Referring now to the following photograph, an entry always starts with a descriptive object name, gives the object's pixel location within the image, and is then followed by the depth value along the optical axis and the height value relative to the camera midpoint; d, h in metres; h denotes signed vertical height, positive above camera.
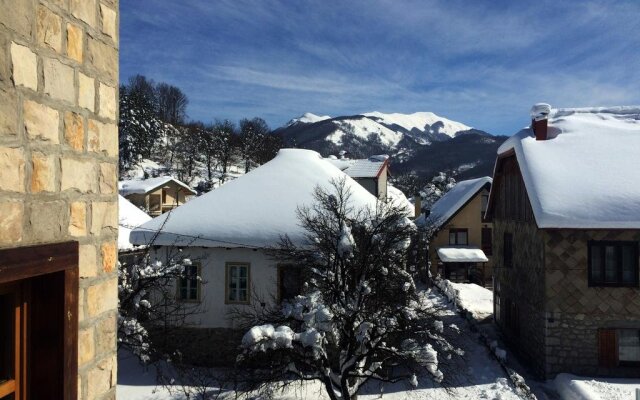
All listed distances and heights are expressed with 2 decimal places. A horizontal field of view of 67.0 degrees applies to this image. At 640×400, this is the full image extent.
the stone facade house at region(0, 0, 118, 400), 1.82 +0.01
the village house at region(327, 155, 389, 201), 30.08 +1.88
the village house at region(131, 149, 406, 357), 13.53 -1.47
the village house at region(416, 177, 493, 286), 30.86 -2.27
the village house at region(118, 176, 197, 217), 41.41 +0.72
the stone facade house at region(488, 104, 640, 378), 13.14 -1.68
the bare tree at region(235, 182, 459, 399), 8.73 -2.20
